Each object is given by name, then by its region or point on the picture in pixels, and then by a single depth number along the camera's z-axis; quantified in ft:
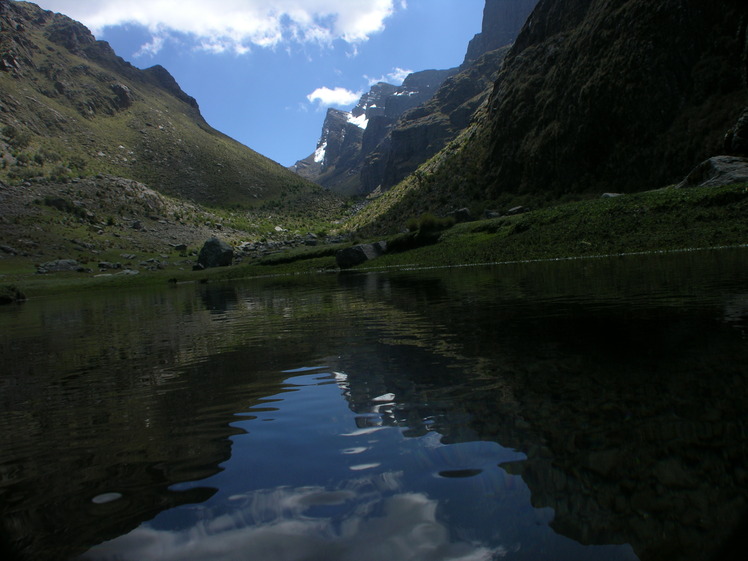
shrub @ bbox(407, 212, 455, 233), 207.82
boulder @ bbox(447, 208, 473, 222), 237.04
